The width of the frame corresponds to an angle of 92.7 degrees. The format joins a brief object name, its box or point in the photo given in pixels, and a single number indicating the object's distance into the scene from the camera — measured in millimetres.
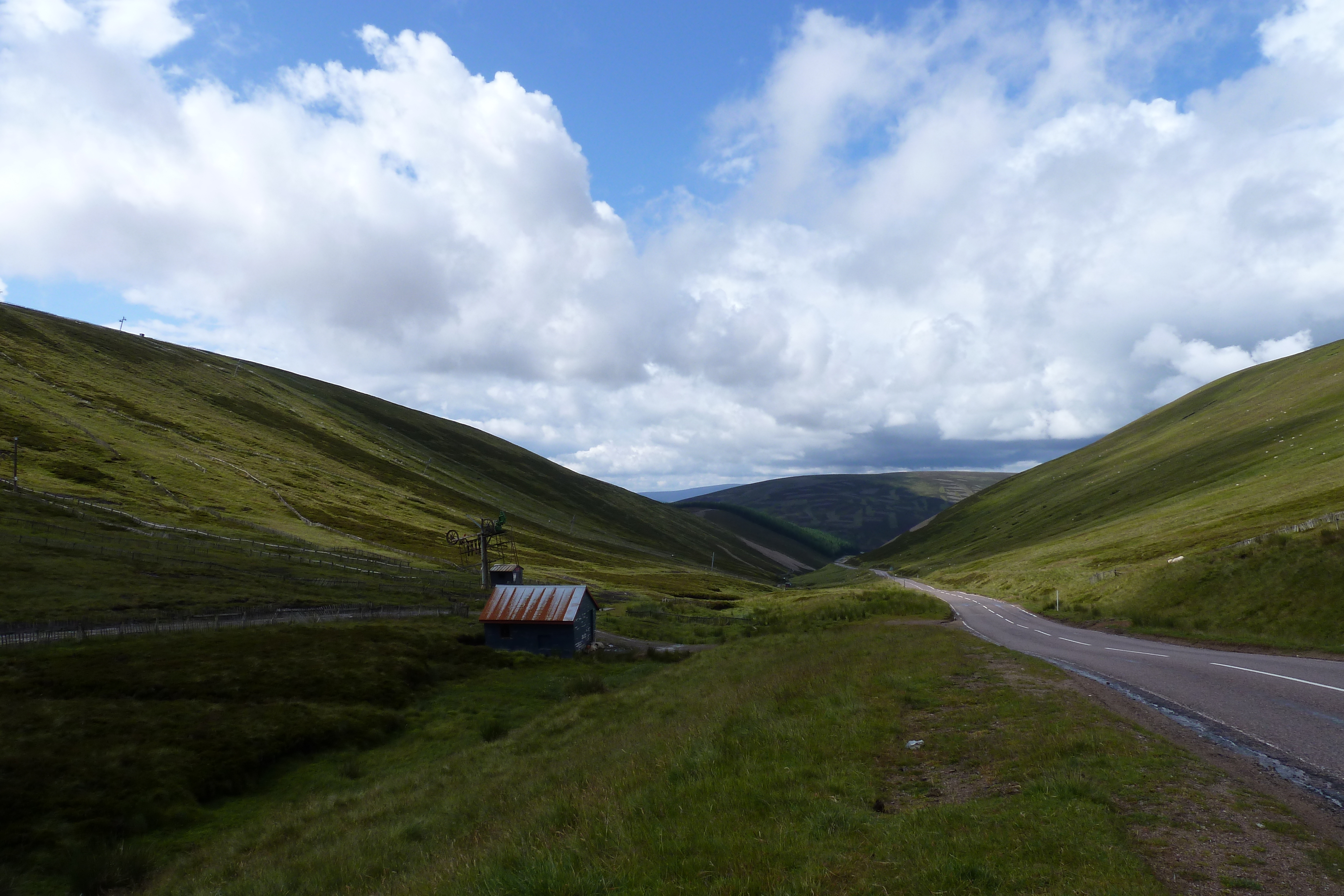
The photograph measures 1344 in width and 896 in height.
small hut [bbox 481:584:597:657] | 59188
